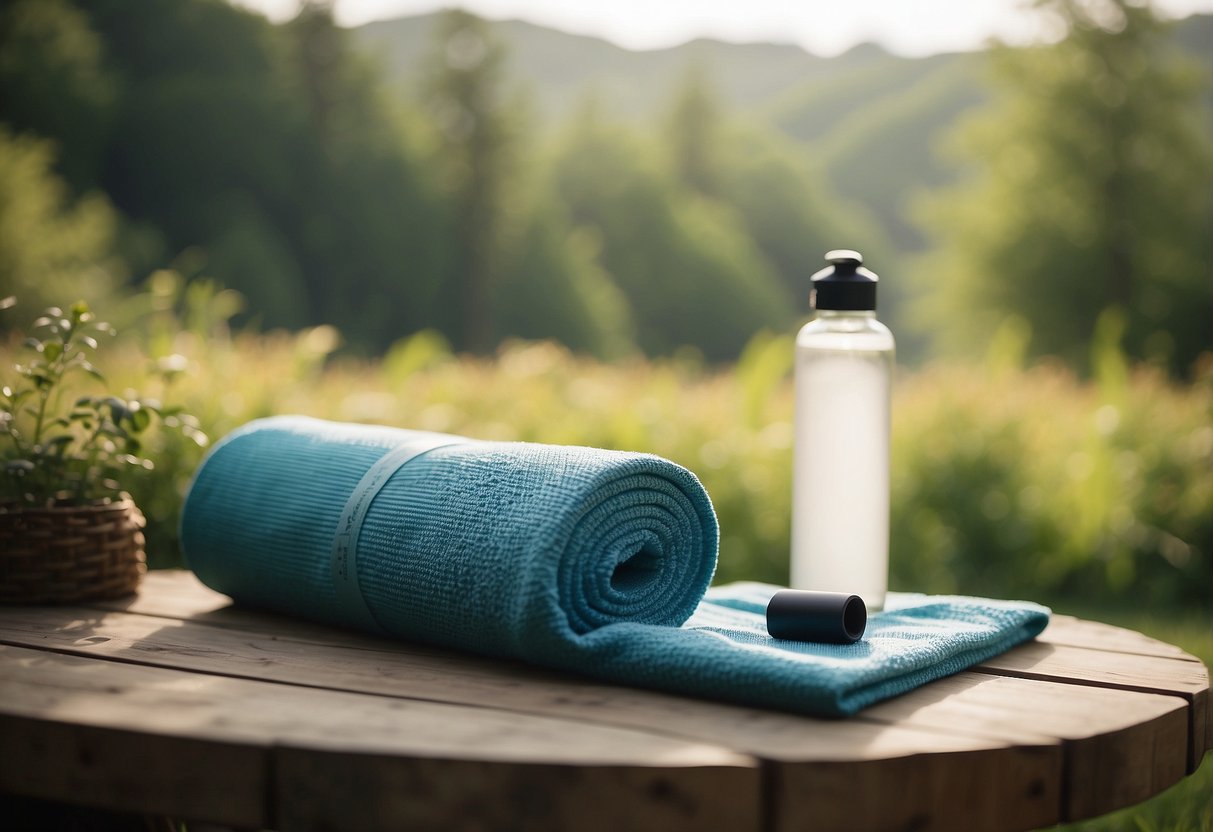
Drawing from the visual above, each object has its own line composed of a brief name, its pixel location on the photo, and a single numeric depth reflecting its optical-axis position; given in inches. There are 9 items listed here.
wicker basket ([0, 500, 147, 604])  55.9
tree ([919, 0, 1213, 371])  767.1
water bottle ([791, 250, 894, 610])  53.7
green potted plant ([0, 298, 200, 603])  56.1
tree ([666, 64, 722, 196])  1518.2
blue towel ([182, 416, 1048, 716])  41.3
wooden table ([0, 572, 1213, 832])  32.1
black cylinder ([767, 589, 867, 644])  45.3
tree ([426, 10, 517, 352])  1103.0
